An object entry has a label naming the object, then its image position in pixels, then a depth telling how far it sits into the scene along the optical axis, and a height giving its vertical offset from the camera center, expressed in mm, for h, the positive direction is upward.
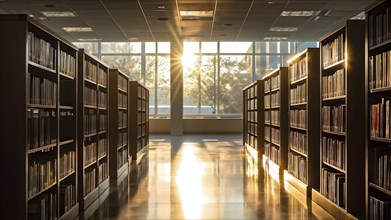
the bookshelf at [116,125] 7137 -194
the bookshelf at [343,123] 4207 -111
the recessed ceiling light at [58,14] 12626 +2920
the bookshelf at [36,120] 3168 -61
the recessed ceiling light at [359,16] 13052 +2961
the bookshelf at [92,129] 4898 -202
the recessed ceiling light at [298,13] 12718 +2925
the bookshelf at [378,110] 3389 +19
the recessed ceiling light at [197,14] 12555 +2902
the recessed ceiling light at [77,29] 15036 +2928
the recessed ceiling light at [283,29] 15141 +2932
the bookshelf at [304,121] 5586 -113
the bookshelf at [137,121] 9922 -197
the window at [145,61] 21266 +2553
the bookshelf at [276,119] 7371 -123
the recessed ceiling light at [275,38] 17156 +2932
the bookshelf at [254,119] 9893 -170
